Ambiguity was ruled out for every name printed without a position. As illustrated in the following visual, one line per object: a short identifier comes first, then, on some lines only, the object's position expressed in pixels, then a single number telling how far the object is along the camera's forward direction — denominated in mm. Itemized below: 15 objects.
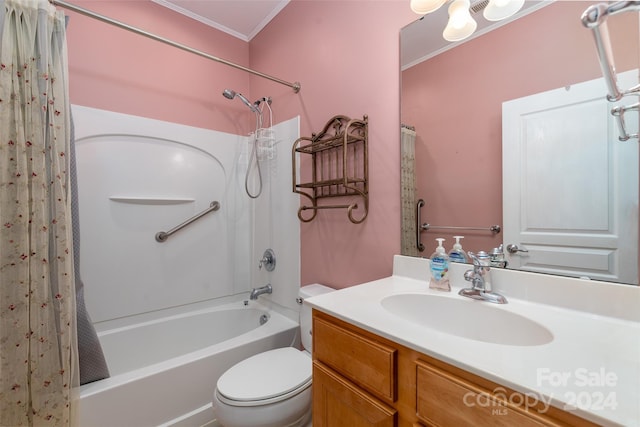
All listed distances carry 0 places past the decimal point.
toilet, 1047
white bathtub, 1203
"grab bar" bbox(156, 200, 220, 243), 1937
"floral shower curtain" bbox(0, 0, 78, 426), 1064
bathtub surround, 1450
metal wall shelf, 1414
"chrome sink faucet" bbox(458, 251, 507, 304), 940
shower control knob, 2088
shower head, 1943
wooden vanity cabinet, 509
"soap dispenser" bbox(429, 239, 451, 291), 1047
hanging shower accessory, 2023
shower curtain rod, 1250
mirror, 847
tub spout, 1987
